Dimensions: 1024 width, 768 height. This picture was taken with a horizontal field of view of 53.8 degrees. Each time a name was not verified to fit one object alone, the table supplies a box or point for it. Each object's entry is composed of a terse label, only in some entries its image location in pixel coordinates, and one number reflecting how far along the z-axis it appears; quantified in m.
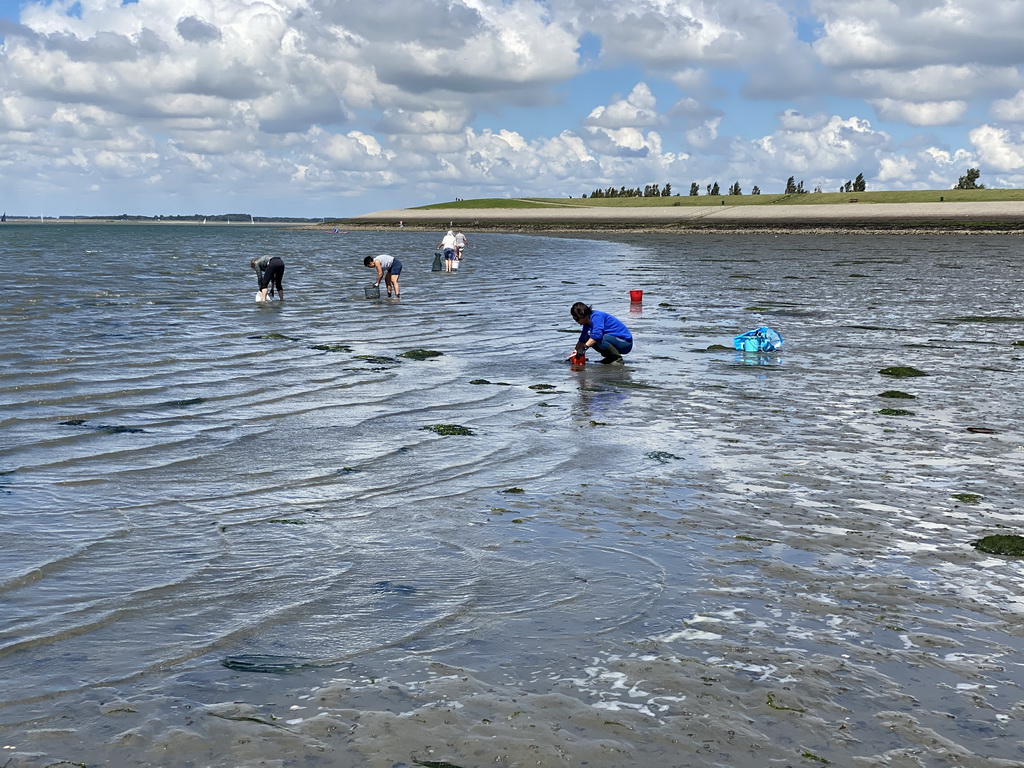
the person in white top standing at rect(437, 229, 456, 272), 47.71
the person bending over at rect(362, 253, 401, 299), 32.50
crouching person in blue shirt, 18.17
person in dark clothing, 30.92
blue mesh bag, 19.89
